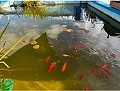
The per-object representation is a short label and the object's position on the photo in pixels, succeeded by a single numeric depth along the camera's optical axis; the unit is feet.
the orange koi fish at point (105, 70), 6.57
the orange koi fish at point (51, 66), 6.99
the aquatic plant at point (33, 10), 16.86
